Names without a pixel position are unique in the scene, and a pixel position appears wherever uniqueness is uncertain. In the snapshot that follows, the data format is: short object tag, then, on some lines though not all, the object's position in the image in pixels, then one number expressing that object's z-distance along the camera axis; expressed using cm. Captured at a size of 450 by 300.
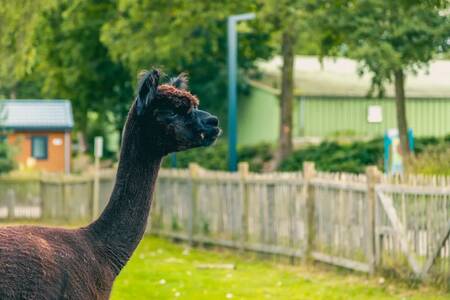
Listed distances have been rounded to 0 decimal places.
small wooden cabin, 6147
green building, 5316
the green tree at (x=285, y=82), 3881
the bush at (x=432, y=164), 2020
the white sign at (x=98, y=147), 3131
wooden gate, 1608
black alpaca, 761
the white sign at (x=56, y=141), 6262
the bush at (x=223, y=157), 4531
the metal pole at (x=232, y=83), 3023
